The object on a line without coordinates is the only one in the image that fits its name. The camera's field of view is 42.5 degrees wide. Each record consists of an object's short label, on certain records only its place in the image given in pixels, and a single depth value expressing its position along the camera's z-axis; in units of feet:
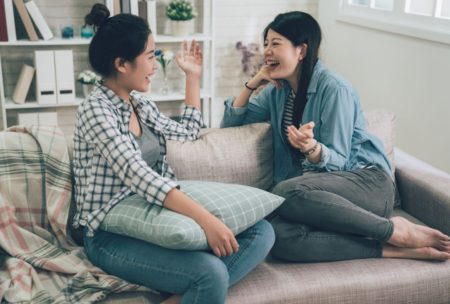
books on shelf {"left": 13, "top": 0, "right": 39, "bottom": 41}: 11.25
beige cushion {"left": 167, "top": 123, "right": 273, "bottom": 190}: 6.52
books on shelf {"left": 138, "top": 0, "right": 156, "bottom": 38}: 12.15
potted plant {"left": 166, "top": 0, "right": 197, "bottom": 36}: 12.42
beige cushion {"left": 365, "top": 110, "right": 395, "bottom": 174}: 7.30
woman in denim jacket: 5.95
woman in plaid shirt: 5.03
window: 9.70
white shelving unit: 11.82
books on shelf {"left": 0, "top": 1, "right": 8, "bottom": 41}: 11.12
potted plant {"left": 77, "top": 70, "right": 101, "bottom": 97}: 12.12
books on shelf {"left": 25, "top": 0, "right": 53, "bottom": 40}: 11.39
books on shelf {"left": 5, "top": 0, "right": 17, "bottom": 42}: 11.10
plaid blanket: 5.27
